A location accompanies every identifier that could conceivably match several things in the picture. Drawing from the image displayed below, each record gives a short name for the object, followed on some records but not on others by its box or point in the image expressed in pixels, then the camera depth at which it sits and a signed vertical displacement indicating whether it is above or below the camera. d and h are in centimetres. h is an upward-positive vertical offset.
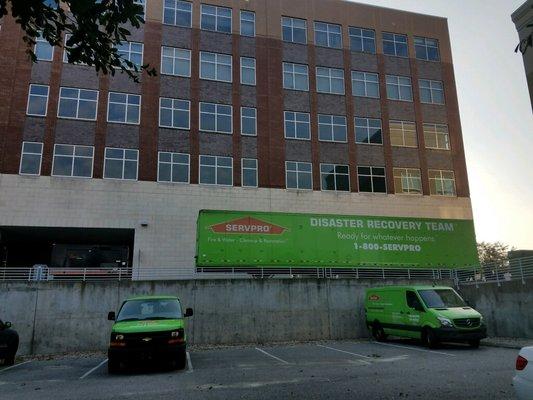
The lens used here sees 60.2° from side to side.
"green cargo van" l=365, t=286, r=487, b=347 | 1546 -47
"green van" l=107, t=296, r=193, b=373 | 1157 -83
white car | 562 -91
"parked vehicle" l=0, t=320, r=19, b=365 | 1429 -102
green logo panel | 2209 +316
